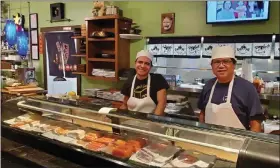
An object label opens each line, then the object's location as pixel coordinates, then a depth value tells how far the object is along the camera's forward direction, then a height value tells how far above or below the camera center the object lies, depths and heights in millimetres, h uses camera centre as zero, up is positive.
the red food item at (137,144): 1559 -496
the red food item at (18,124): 2121 -500
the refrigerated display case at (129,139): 1274 -480
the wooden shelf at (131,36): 3948 +404
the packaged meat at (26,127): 2025 -507
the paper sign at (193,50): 3639 +178
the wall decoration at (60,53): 5301 +205
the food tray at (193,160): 1342 -516
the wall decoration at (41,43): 5673 +425
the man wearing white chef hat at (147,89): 2492 -252
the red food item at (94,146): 1617 -522
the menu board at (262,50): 3135 +152
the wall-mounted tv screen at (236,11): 3010 +623
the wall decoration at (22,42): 4195 +329
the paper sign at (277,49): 3076 +160
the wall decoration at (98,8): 4086 +859
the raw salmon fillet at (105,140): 1691 -508
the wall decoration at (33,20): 5706 +925
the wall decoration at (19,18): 5776 +991
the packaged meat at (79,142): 1696 -525
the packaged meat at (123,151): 1502 -517
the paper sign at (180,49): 3748 +196
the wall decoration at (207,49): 3534 +184
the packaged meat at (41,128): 1964 -503
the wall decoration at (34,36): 5789 +586
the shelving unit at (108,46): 4027 +268
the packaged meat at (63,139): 1765 -519
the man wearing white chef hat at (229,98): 1875 -264
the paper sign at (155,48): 3980 +221
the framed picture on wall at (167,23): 3818 +587
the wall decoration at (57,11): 5082 +1017
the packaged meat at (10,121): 2205 -500
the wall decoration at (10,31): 3953 +478
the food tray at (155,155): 1397 -514
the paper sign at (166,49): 3867 +202
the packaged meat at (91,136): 1760 -505
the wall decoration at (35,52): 5834 +237
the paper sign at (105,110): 1757 -321
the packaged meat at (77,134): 1820 -503
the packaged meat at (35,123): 2092 -493
